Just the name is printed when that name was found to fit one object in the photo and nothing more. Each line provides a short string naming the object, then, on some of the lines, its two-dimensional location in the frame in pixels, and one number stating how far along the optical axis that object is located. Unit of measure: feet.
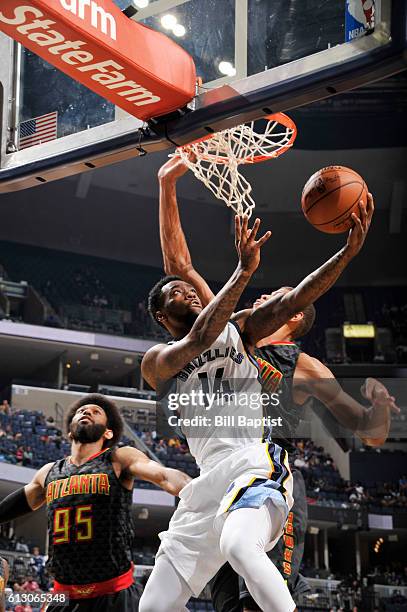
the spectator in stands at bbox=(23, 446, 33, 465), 56.34
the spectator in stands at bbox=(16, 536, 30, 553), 51.36
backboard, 12.49
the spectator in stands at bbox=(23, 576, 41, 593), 42.55
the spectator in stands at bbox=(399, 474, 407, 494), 68.49
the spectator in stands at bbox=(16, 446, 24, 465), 56.08
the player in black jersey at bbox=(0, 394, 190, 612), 16.14
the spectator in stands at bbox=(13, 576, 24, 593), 41.01
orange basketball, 14.35
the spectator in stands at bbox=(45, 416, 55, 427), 62.81
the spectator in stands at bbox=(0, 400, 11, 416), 61.52
